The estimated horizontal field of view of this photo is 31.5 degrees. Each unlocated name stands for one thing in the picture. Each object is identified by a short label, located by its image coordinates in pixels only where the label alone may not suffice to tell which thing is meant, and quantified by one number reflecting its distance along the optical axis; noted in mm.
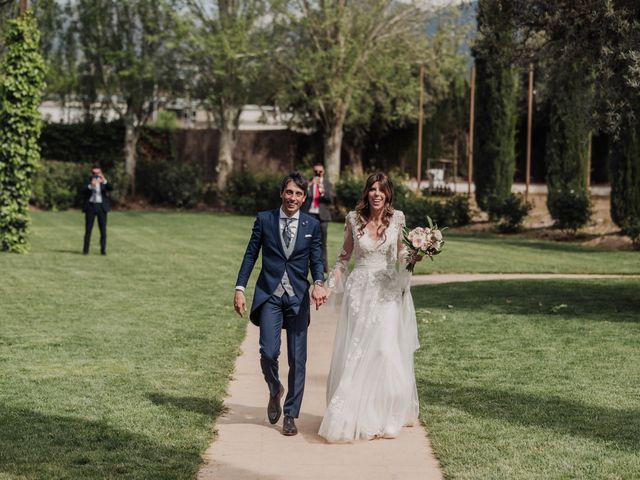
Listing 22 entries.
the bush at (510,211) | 34844
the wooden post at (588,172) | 35631
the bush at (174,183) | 45438
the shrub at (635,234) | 29125
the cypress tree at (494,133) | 36812
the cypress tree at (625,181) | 30859
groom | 8523
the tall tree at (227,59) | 42188
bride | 8258
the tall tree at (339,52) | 41188
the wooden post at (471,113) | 38875
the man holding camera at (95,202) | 24297
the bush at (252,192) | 42688
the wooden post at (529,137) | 37031
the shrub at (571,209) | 32500
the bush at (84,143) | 47750
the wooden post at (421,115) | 40969
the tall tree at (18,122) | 24203
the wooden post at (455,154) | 44438
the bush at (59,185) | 43750
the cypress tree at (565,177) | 32625
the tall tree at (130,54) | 44906
